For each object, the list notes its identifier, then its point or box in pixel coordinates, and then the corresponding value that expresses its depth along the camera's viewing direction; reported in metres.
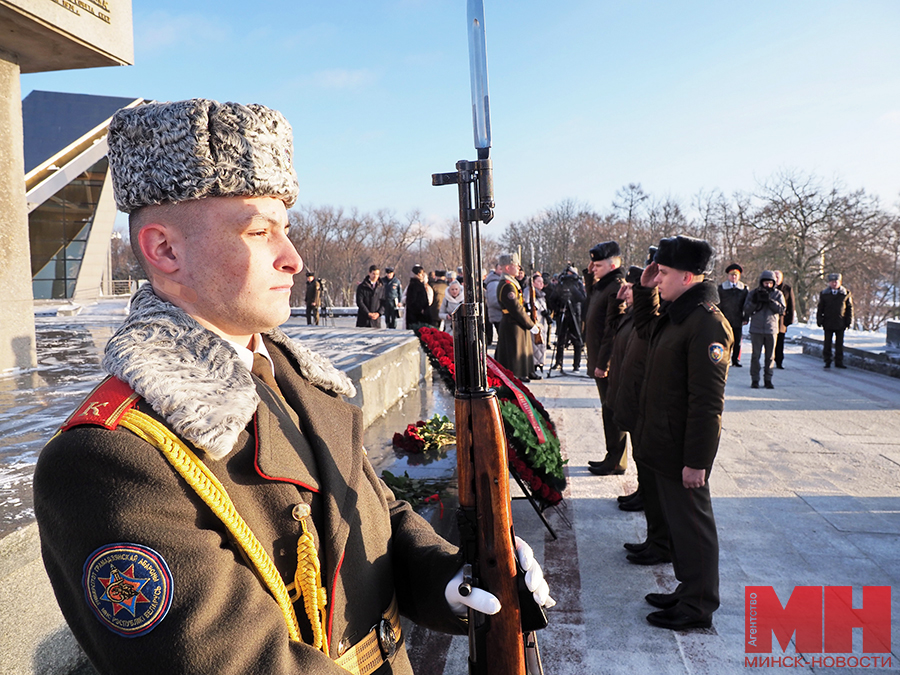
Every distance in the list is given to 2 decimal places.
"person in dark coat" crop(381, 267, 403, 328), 15.30
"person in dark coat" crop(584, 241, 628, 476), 6.33
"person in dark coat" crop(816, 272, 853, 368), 12.87
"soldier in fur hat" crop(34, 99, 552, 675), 1.01
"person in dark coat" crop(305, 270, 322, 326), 18.31
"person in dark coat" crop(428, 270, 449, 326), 14.09
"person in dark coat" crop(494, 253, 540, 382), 8.56
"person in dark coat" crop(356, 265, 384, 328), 13.63
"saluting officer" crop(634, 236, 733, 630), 3.48
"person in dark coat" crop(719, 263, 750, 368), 13.42
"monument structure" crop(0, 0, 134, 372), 5.72
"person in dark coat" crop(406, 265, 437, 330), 13.20
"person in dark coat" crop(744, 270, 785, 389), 11.26
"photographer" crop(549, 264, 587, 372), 12.99
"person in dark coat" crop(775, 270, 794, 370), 12.45
